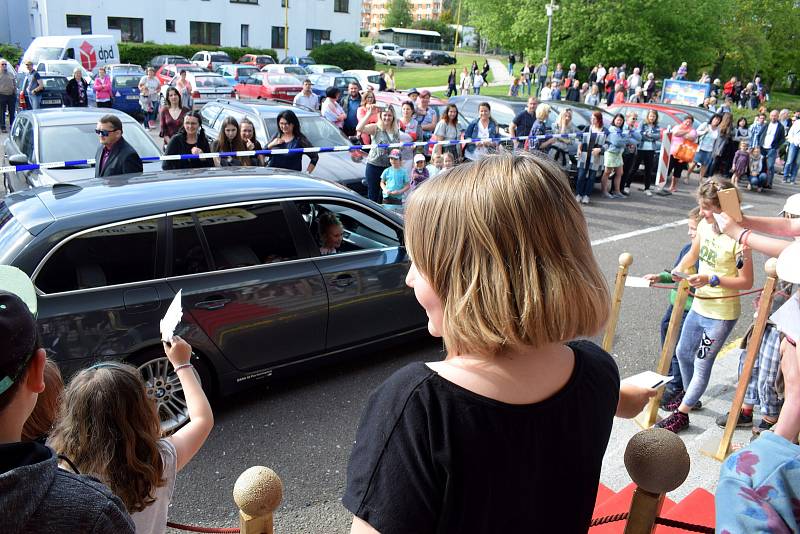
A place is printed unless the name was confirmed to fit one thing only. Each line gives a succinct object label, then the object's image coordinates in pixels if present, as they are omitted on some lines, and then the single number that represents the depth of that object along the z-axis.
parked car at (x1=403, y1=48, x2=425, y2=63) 70.94
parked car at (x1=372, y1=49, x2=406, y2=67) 62.64
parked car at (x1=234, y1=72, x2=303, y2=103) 23.73
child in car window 5.18
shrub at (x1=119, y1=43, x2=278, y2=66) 40.72
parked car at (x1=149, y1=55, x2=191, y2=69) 36.47
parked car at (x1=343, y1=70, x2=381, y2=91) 28.60
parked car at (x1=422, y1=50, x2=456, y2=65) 68.00
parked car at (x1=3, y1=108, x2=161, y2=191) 7.75
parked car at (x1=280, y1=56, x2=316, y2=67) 39.13
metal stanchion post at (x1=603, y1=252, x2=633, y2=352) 4.43
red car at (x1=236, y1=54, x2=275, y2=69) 36.56
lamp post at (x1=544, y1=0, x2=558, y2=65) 32.22
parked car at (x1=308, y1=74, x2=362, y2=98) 24.22
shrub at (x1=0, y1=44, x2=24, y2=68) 36.50
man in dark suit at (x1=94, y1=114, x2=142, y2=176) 6.55
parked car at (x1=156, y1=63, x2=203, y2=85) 26.19
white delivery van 29.08
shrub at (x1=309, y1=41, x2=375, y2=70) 45.81
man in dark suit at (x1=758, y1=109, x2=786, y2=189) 14.99
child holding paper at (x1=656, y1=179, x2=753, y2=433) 4.25
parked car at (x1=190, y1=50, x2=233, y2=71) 34.77
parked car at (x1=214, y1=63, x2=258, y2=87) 28.17
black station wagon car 3.87
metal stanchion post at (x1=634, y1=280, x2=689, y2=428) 4.35
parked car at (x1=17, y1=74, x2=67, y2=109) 17.89
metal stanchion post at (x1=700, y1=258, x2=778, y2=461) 3.77
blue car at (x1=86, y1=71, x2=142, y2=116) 20.25
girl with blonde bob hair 1.18
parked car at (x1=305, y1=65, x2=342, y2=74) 33.16
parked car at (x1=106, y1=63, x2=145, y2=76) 22.27
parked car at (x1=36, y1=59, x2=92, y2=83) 23.56
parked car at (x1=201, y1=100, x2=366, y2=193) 9.71
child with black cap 1.10
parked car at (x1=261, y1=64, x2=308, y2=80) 30.40
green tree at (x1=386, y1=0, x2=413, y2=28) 108.25
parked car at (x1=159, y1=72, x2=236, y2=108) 22.02
